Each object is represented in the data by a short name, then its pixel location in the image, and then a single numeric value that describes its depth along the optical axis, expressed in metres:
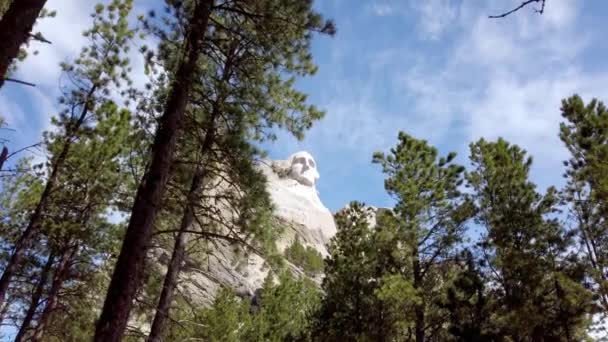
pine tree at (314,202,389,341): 15.33
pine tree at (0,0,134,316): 11.27
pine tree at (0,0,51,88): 3.51
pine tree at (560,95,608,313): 13.03
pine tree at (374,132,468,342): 14.20
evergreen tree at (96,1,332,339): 6.14
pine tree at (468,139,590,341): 13.05
